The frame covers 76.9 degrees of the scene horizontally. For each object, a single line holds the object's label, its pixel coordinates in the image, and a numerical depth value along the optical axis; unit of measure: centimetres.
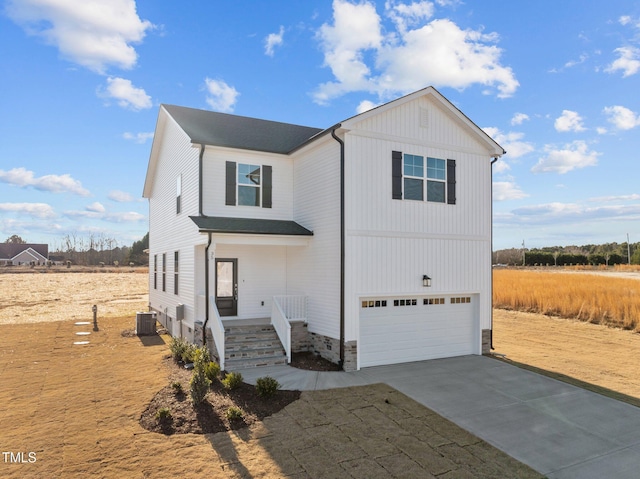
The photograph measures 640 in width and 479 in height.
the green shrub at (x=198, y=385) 762
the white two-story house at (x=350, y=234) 1098
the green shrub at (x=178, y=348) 1159
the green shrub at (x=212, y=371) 919
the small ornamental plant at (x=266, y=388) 820
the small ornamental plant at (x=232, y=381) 873
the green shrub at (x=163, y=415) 705
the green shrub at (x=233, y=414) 714
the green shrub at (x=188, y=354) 1109
